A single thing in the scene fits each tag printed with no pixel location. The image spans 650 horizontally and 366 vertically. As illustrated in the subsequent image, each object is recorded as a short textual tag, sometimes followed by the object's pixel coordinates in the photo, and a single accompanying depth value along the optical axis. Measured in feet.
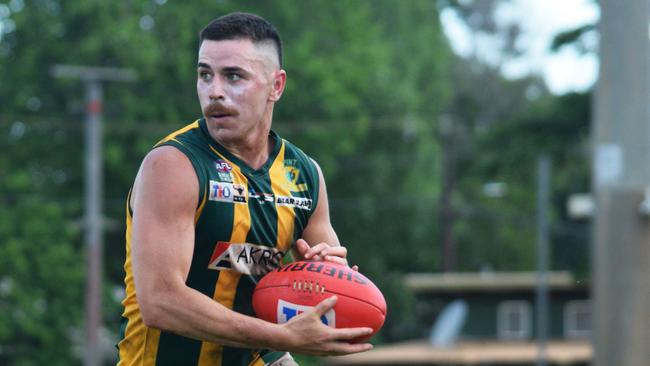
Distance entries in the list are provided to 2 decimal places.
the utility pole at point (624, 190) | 61.62
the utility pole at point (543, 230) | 169.48
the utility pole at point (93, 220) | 189.26
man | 33.42
